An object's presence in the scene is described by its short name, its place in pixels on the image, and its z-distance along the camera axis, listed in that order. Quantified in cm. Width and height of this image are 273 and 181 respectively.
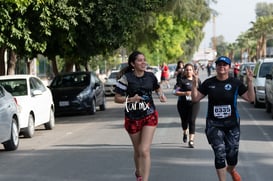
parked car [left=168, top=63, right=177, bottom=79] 6775
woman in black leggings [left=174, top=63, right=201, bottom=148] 1230
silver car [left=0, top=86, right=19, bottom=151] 1237
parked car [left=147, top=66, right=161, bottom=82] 4831
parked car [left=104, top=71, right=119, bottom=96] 3584
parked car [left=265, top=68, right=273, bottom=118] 1900
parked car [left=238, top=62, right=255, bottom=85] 3366
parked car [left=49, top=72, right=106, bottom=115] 2208
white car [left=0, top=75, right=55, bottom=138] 1520
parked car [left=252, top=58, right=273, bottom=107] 2295
